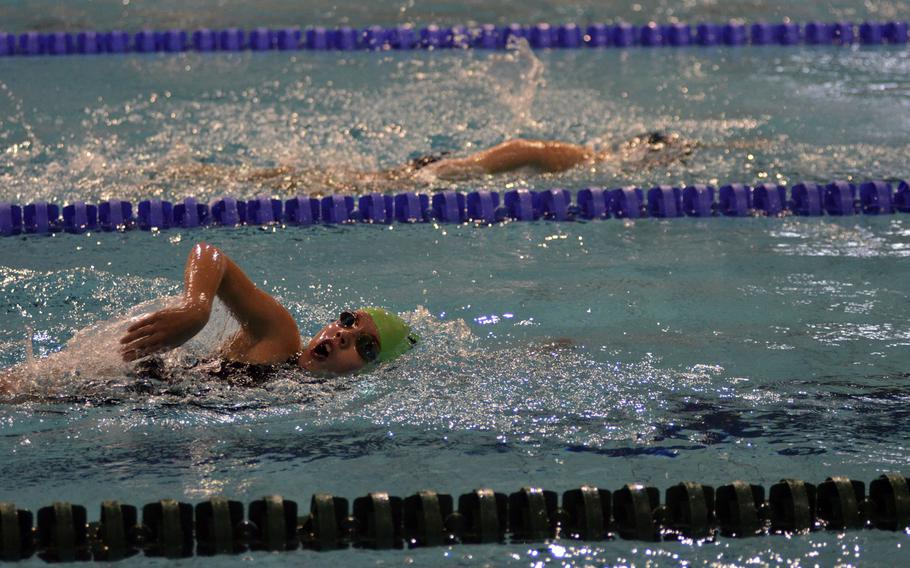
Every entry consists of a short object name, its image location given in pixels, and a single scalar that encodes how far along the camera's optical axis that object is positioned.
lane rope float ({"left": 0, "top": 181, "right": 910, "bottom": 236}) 9.91
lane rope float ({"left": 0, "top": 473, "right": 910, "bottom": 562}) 5.25
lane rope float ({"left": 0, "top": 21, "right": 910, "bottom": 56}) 15.95
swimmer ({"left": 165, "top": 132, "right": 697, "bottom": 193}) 10.74
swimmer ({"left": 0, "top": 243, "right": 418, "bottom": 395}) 6.68
